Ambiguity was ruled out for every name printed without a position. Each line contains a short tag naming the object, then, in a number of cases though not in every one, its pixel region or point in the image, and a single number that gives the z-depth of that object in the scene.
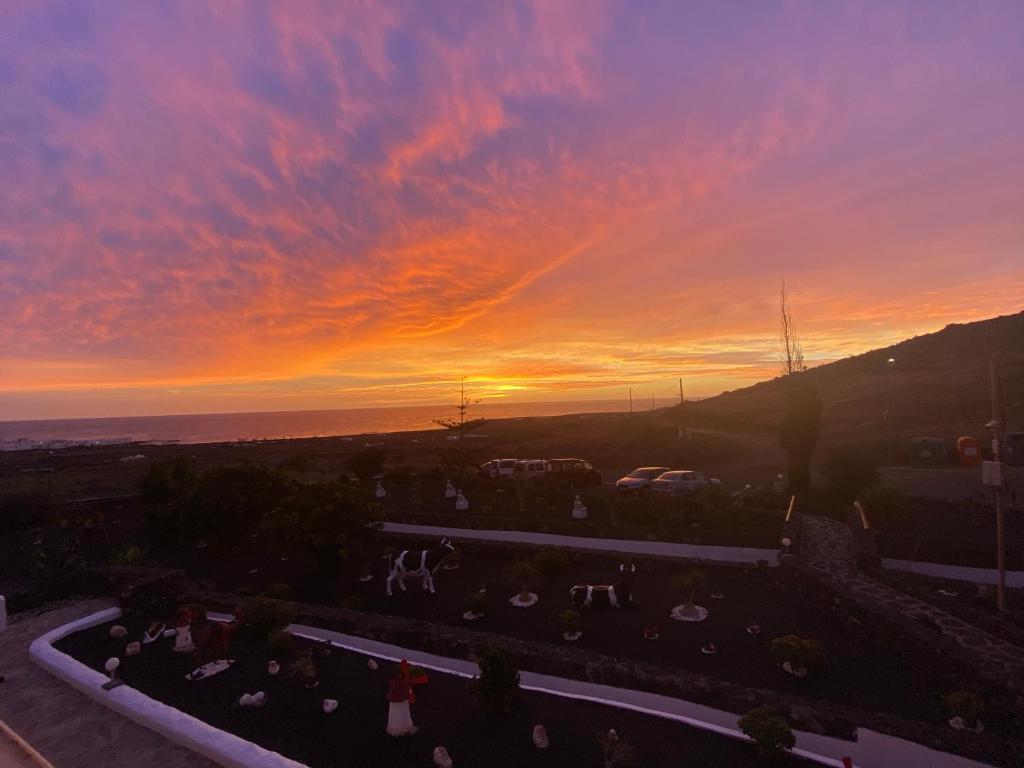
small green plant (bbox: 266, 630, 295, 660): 9.90
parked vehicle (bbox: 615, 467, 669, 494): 24.58
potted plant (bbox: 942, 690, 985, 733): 7.53
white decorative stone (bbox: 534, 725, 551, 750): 7.07
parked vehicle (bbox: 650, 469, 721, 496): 23.50
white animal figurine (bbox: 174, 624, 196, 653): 10.08
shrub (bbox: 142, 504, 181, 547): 19.11
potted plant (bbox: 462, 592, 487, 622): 12.60
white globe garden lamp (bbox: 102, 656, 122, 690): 8.35
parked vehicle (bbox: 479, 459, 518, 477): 30.25
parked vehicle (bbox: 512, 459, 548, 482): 28.72
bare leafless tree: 28.14
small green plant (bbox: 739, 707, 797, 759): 6.67
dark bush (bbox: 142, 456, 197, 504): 21.39
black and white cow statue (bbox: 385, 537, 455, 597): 14.53
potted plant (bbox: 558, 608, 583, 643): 11.06
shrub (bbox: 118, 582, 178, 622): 12.09
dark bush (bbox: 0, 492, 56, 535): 23.31
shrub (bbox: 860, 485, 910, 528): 18.30
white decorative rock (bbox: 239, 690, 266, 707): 8.14
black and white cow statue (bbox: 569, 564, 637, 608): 12.52
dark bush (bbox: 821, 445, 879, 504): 21.36
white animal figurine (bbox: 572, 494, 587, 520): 19.77
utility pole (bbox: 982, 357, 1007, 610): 11.00
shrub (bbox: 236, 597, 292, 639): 10.45
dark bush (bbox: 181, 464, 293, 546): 17.45
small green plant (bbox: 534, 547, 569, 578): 15.14
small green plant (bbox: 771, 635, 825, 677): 9.40
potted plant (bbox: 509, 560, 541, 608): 13.22
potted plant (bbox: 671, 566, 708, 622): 11.89
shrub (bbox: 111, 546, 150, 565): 15.53
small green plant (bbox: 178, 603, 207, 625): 10.48
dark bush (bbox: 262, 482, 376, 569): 14.98
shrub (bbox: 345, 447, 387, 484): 30.91
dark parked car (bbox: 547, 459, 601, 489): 27.91
